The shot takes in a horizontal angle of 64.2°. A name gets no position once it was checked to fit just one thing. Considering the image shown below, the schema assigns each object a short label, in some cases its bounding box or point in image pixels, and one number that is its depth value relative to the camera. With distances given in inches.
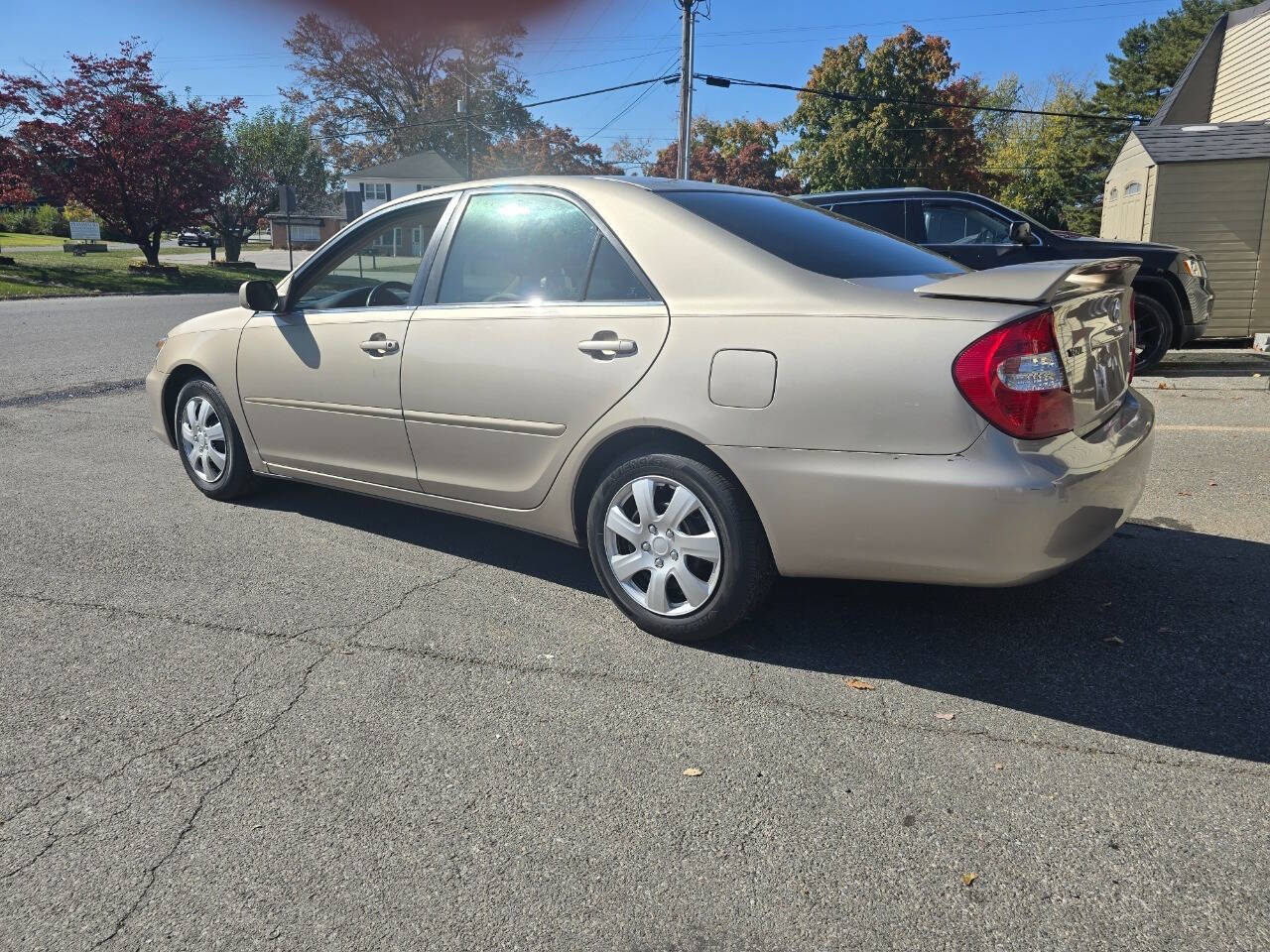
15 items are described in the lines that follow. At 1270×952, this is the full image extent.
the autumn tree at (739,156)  2171.5
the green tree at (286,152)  2564.0
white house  2388.0
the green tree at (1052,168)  1880.4
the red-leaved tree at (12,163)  1089.4
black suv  382.6
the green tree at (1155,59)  1791.3
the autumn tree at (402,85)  2687.0
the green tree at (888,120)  1771.7
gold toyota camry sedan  119.8
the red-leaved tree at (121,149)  1110.4
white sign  1898.4
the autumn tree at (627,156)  2340.1
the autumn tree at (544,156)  2386.8
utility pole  1054.4
